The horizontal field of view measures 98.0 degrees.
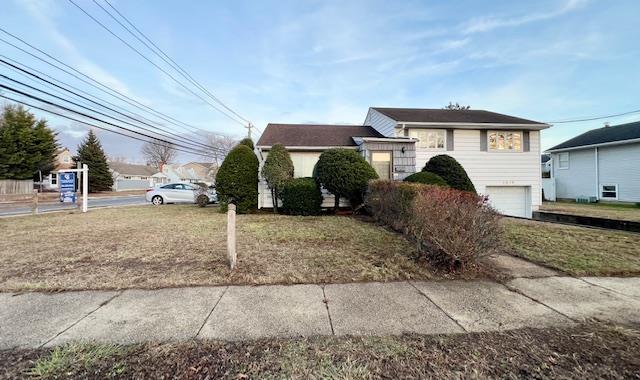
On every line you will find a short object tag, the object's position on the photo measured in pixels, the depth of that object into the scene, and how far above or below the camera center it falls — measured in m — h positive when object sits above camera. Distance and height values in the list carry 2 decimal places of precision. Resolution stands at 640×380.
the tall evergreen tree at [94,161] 34.72 +4.25
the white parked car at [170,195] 18.67 -0.07
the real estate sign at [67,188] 13.09 +0.32
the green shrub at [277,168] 11.24 +1.02
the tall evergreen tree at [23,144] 26.23 +5.05
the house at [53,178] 30.44 +1.91
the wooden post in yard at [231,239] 4.48 -0.75
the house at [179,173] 54.06 +4.64
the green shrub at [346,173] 10.34 +0.73
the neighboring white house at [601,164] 17.66 +1.86
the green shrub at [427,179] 10.18 +0.49
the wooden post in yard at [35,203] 12.37 -0.35
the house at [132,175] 45.12 +3.60
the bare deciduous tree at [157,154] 66.25 +9.64
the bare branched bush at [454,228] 4.11 -0.56
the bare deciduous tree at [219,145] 46.14 +9.00
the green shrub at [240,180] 11.25 +0.56
